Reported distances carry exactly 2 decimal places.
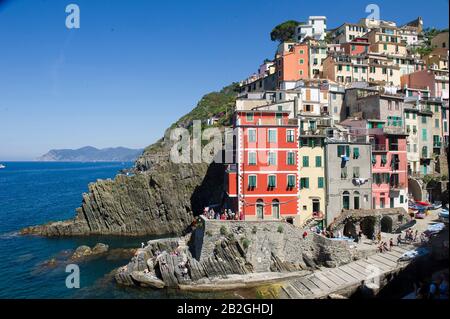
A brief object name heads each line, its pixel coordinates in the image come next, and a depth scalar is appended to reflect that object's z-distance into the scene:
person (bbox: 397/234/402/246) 30.68
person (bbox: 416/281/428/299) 15.55
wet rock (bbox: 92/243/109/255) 40.56
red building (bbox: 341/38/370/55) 65.00
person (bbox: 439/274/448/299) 11.19
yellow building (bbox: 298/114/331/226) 34.09
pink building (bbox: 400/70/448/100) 46.18
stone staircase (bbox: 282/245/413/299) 25.78
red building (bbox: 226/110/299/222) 32.72
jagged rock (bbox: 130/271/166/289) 29.44
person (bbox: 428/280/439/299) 13.11
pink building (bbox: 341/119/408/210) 36.06
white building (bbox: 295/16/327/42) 78.94
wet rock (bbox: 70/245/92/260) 38.72
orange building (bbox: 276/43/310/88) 58.41
